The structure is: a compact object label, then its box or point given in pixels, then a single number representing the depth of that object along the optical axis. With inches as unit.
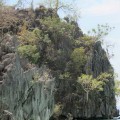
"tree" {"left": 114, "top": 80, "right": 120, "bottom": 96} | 2790.4
